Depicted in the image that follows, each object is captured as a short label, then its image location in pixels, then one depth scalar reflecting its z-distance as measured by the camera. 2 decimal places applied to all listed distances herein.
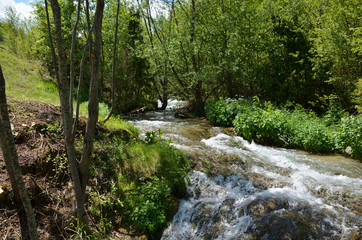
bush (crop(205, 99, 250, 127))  11.04
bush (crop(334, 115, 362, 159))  6.82
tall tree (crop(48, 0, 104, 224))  2.52
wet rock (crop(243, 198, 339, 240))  3.62
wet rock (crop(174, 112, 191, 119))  14.06
